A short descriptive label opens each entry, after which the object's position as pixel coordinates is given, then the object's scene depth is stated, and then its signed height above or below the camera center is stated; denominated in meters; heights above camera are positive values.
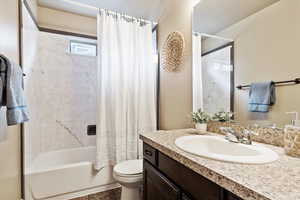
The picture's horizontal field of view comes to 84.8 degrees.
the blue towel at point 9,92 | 0.92 +0.04
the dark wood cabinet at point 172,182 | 0.69 -0.44
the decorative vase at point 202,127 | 1.46 -0.25
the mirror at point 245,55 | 0.95 +0.32
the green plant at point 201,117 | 1.48 -0.16
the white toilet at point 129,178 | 1.56 -0.75
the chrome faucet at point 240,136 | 1.02 -0.24
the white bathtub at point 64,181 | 1.68 -0.90
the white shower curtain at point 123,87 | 1.90 +0.14
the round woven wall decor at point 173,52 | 1.78 +0.55
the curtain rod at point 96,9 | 1.83 +1.05
